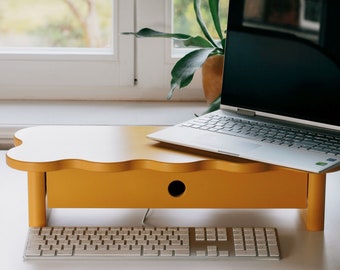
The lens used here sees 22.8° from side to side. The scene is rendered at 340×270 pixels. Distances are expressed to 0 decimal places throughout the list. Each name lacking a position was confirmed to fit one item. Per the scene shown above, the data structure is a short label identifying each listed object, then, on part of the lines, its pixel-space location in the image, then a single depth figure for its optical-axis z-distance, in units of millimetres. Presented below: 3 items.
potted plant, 1869
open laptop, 1508
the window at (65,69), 2199
